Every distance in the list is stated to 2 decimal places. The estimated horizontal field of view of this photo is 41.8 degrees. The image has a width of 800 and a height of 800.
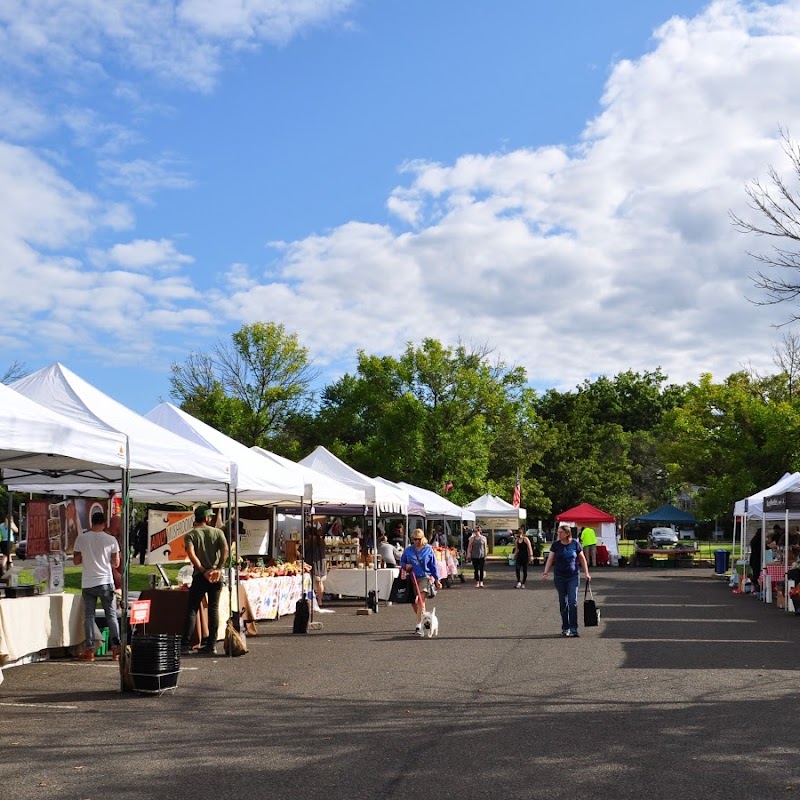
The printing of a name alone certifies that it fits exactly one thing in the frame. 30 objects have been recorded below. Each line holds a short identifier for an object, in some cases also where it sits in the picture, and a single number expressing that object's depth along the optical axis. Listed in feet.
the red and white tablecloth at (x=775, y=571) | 74.54
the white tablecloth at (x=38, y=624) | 35.88
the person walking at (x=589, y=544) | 150.41
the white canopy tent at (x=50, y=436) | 28.94
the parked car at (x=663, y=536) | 228.02
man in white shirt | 39.88
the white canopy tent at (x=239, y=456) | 48.37
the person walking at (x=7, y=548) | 47.60
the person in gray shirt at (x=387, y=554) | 80.53
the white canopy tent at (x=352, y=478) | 69.62
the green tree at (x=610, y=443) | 232.94
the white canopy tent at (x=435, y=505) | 108.78
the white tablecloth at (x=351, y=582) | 74.55
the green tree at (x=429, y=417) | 152.66
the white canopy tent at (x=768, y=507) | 66.49
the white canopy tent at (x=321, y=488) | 57.41
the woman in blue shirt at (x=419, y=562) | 55.42
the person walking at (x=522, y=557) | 99.81
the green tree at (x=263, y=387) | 156.56
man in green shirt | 41.70
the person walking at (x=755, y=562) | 86.12
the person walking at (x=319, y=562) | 70.33
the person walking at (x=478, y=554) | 105.70
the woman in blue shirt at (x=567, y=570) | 50.90
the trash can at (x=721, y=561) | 123.95
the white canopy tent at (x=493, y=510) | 141.28
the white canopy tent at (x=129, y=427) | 35.73
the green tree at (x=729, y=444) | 143.74
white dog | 50.90
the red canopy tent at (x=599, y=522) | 158.40
